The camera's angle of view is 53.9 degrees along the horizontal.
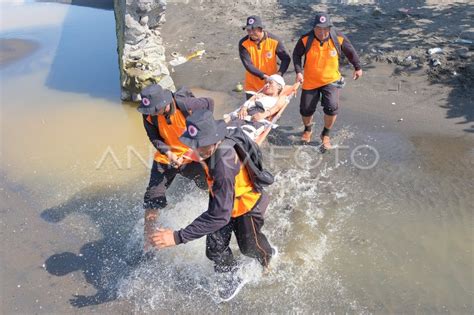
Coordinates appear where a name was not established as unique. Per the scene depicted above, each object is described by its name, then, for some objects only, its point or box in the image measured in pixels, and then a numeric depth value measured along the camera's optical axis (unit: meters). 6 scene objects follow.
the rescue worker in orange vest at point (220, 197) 3.36
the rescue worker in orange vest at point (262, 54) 6.22
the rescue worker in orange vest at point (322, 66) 6.07
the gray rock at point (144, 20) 9.15
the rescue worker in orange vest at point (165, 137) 4.41
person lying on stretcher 5.97
